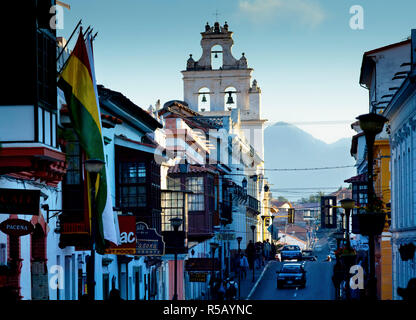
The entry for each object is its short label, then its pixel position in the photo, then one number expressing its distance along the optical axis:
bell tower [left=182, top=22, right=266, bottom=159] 103.62
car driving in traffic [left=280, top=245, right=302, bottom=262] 93.62
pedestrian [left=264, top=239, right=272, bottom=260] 105.86
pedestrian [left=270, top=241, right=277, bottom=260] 105.25
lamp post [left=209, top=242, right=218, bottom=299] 69.39
